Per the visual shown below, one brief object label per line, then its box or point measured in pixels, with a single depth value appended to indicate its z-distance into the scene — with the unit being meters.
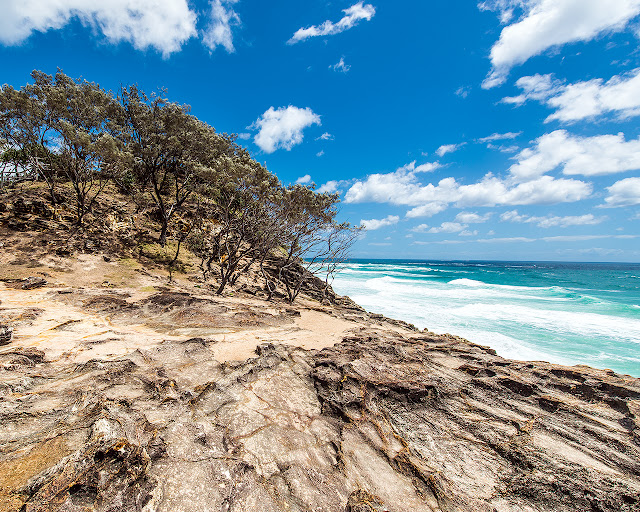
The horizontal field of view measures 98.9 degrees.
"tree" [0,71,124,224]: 13.96
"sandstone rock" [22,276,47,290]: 9.79
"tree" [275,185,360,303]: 16.61
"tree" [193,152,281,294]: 15.32
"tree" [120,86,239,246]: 17.08
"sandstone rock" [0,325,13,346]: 5.62
